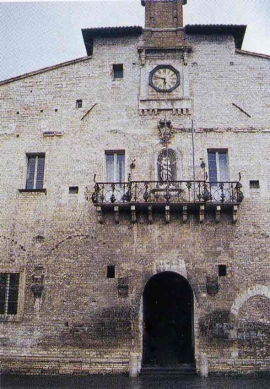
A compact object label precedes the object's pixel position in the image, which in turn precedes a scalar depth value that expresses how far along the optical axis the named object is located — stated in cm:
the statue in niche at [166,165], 1698
